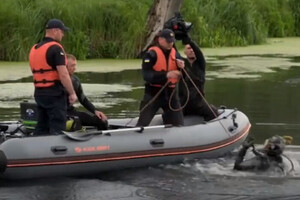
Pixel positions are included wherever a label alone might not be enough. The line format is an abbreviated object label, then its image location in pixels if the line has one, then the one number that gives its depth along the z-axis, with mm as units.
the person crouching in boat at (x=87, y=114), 13672
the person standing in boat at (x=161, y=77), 13762
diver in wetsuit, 12924
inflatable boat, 12062
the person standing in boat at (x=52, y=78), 12463
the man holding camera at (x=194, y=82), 14470
